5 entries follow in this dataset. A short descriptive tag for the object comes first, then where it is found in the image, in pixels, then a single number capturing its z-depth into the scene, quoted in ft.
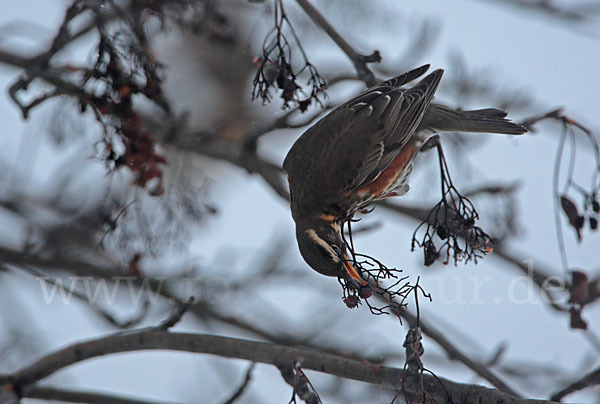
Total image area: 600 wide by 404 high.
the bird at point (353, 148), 20.34
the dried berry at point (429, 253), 18.33
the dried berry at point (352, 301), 14.18
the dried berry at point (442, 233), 18.09
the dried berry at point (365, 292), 14.43
